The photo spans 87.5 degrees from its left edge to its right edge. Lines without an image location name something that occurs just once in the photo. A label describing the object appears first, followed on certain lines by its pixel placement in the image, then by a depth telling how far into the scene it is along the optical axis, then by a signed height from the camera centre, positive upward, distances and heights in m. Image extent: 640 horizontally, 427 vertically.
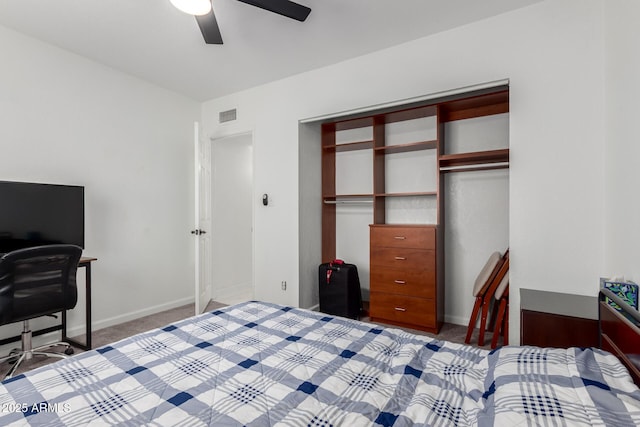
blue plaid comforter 0.97 -0.60
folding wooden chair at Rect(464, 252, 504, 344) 2.83 -0.57
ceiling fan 1.87 +1.21
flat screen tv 2.59 +0.01
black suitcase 3.52 -0.80
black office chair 2.25 -0.50
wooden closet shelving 3.07 -0.07
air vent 4.23 +1.28
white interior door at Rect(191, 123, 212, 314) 3.65 -0.08
